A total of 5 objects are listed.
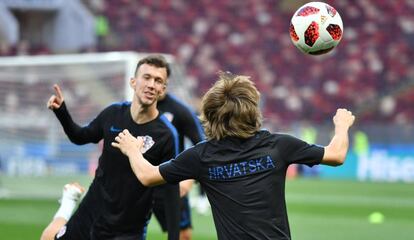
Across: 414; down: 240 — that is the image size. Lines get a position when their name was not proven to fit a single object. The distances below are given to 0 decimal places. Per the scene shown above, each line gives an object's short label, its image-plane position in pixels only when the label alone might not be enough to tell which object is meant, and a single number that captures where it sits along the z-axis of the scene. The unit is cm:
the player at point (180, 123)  1616
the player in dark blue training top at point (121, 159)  1245
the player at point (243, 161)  979
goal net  3297
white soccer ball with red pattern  1233
